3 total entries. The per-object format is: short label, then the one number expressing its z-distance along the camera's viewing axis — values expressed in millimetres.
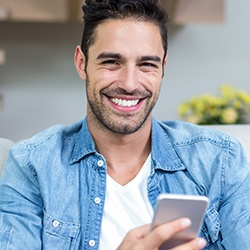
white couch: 1580
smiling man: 1369
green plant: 2352
